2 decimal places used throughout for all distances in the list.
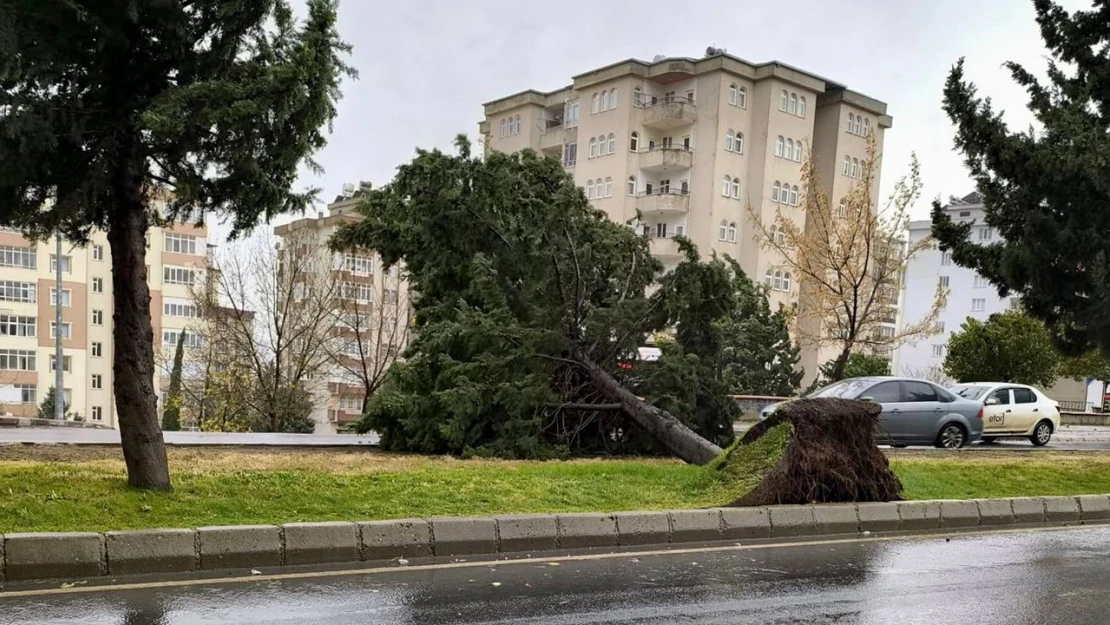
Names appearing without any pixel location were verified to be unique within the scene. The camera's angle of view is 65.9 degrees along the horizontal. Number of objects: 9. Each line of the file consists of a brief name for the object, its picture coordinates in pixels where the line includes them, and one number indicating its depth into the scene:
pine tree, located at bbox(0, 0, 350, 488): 7.47
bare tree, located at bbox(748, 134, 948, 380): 28.64
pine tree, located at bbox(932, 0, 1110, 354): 13.98
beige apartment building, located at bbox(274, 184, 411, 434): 37.12
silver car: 18.09
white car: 20.19
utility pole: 36.19
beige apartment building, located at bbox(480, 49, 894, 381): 48.44
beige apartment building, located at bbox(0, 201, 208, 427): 58.00
